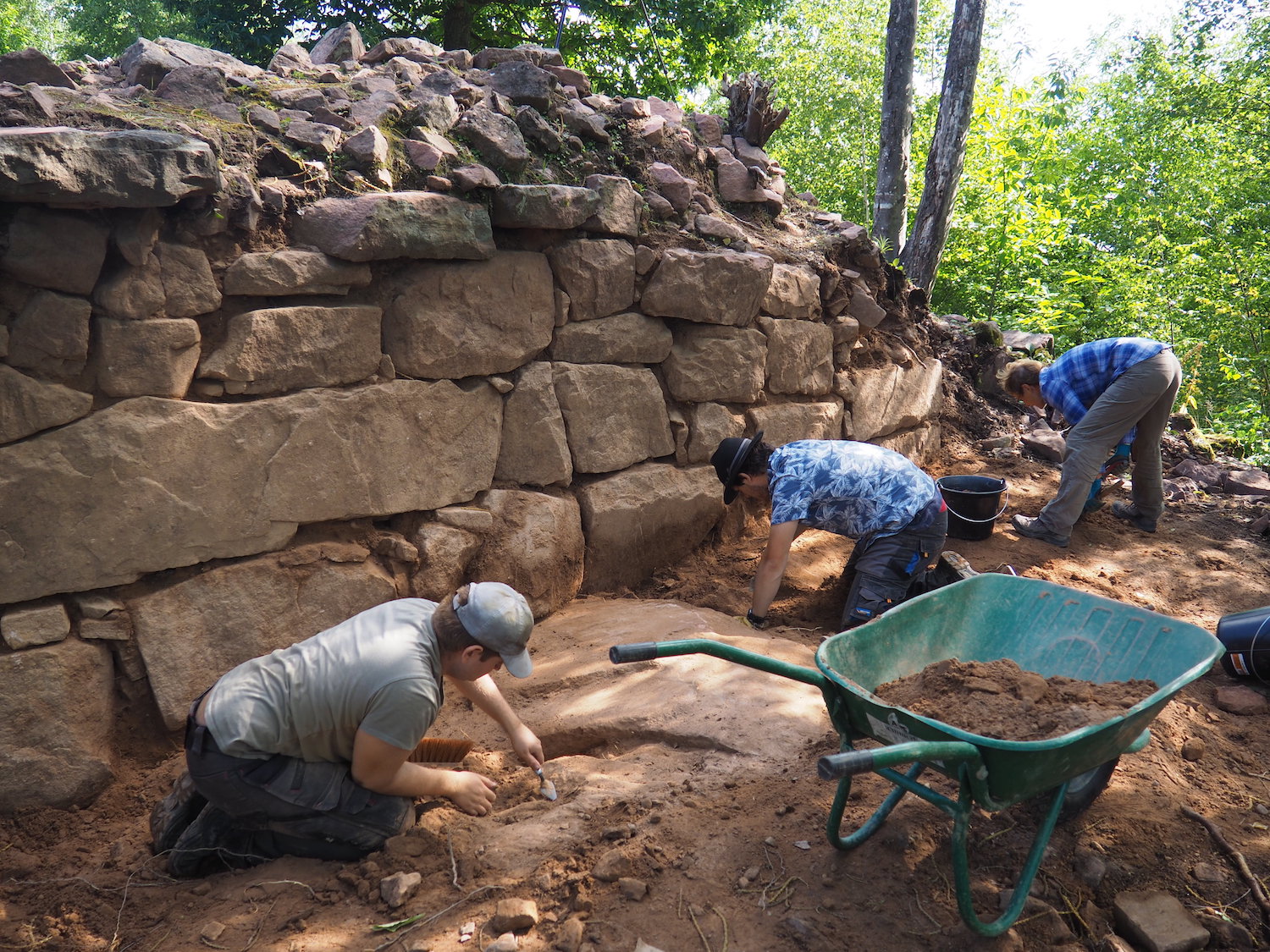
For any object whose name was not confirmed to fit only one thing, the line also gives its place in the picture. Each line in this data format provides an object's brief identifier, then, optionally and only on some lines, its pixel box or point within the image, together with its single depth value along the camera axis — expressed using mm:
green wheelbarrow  2012
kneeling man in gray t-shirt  2504
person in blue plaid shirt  5152
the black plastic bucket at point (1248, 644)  3684
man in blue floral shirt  4066
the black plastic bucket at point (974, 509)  5383
